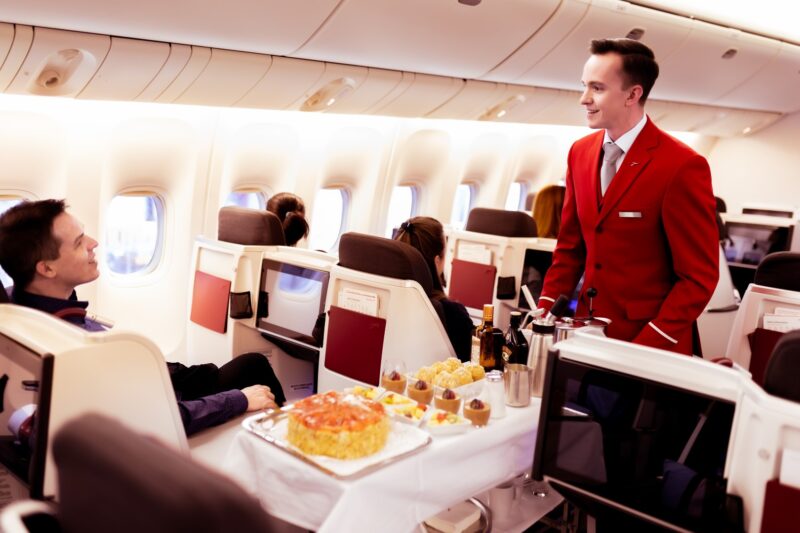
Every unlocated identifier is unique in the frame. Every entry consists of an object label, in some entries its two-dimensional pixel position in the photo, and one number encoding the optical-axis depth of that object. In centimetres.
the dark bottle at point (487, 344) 276
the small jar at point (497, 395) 236
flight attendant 275
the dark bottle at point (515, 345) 271
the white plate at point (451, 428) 218
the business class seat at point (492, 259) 516
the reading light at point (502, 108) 726
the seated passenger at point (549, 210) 567
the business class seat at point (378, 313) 319
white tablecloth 191
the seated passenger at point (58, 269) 279
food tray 193
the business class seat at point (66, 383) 195
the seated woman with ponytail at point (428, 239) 378
